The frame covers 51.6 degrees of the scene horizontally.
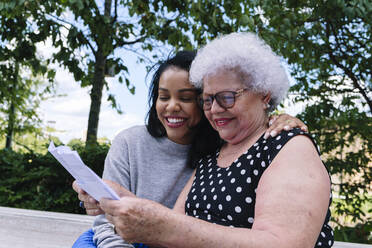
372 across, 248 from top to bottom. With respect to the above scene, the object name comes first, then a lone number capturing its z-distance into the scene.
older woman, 1.24
